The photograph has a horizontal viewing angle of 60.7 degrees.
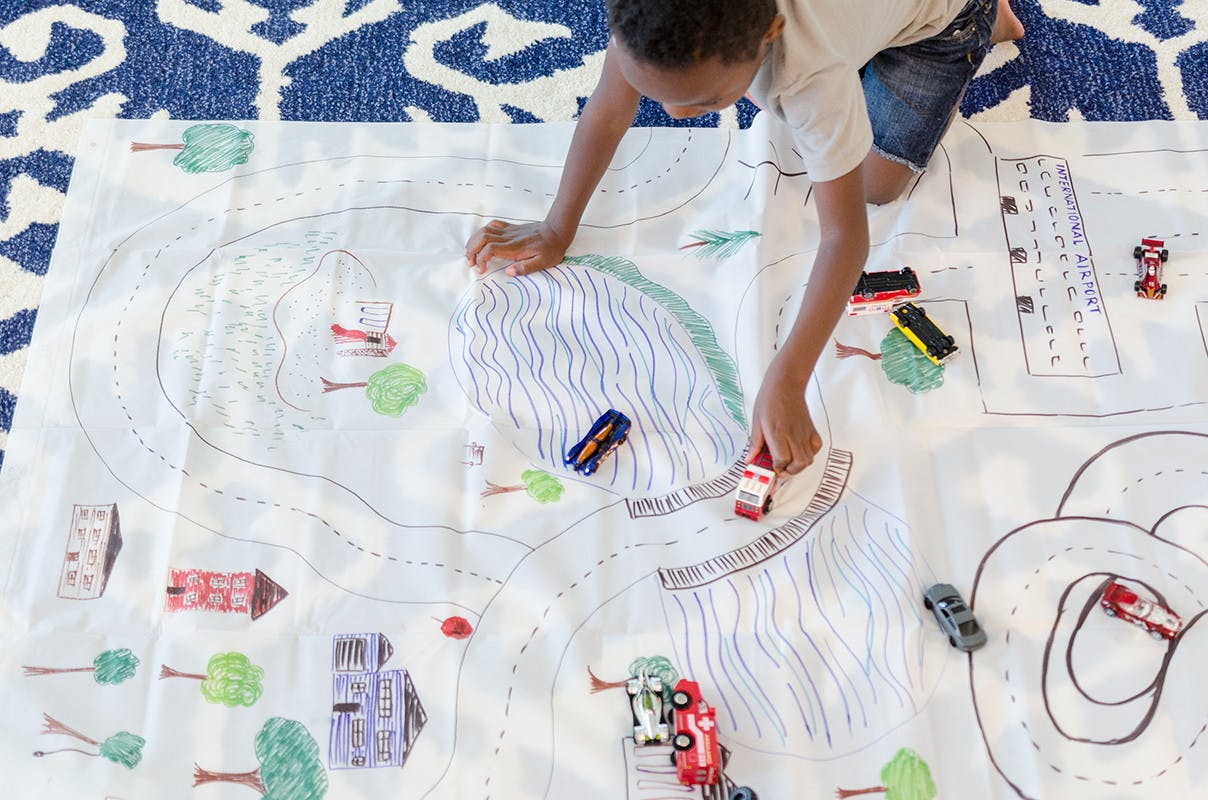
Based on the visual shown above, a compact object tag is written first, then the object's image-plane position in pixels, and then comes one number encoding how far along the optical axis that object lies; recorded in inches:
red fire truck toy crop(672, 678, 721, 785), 31.8
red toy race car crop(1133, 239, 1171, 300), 41.9
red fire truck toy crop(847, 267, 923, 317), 41.5
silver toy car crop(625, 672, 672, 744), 32.7
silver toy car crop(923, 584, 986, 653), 34.3
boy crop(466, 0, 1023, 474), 27.9
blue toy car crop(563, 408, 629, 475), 38.0
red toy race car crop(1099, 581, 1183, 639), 34.7
